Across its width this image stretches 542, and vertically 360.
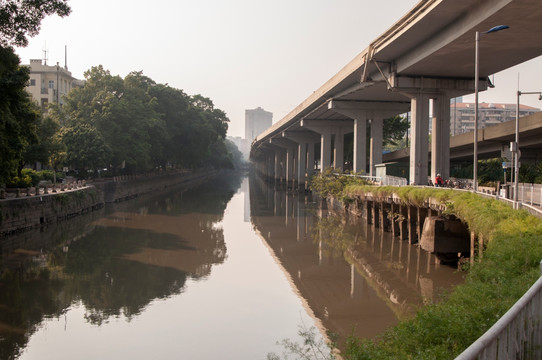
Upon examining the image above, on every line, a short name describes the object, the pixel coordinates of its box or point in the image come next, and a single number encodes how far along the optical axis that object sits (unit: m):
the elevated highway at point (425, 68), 21.53
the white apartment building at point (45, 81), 84.69
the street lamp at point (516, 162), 14.85
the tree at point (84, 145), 45.81
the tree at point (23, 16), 21.36
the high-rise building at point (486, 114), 168.12
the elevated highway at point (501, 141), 39.61
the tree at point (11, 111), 21.95
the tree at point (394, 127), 66.59
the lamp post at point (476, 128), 19.06
